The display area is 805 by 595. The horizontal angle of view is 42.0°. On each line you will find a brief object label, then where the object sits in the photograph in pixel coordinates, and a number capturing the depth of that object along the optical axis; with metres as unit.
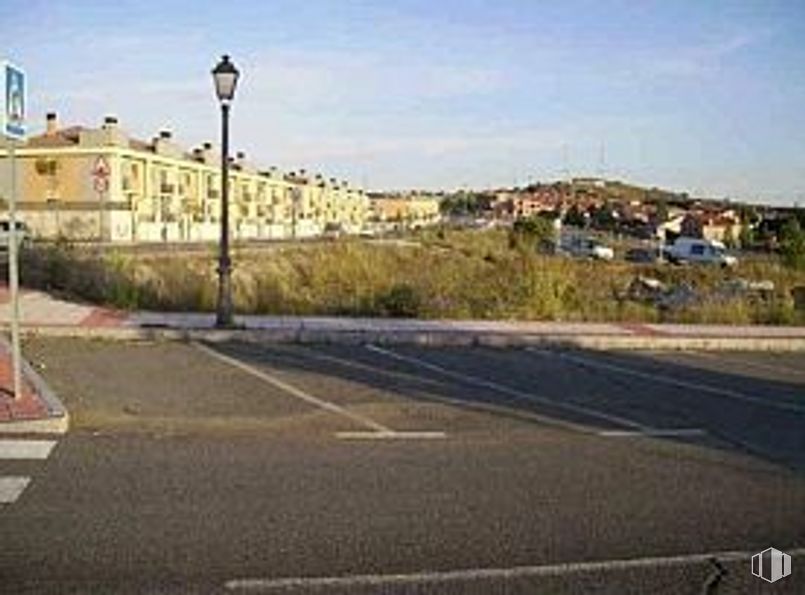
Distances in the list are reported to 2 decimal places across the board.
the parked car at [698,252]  67.99
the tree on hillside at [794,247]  54.19
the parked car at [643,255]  73.00
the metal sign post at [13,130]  9.59
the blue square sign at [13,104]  9.55
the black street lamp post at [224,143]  16.06
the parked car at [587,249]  67.56
